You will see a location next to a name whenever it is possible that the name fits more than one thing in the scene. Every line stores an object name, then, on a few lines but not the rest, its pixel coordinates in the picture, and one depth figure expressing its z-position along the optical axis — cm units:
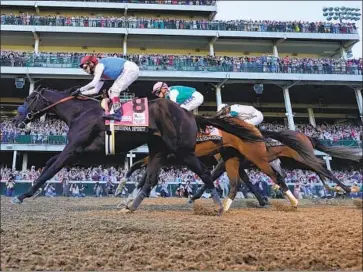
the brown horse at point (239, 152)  865
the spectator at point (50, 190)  2005
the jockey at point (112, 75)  671
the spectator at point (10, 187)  2083
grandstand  2694
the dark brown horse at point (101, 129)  659
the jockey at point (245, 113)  918
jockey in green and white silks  893
